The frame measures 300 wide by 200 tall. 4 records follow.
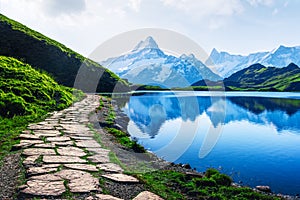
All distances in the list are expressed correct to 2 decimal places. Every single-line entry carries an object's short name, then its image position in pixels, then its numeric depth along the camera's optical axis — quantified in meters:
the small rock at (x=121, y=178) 6.31
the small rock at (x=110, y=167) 7.01
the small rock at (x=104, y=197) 5.11
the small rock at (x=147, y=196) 5.47
